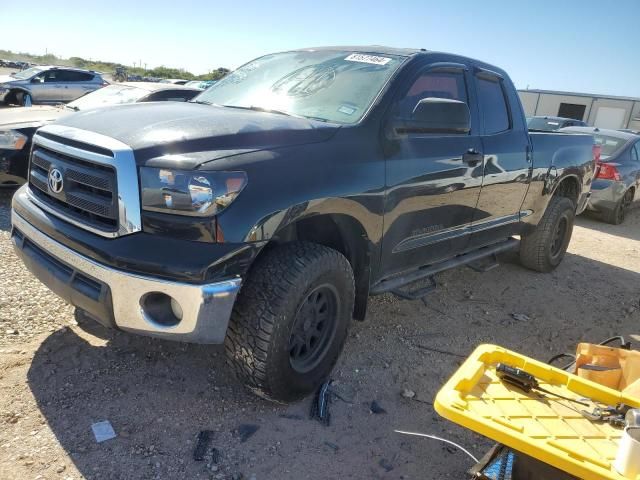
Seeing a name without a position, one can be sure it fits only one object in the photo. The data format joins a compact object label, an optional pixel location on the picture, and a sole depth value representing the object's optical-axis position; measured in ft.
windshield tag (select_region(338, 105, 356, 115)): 10.21
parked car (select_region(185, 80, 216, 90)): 75.92
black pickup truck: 7.63
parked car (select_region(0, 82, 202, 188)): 18.40
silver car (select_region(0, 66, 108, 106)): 50.47
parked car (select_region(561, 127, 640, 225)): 28.96
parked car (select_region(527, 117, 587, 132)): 43.33
